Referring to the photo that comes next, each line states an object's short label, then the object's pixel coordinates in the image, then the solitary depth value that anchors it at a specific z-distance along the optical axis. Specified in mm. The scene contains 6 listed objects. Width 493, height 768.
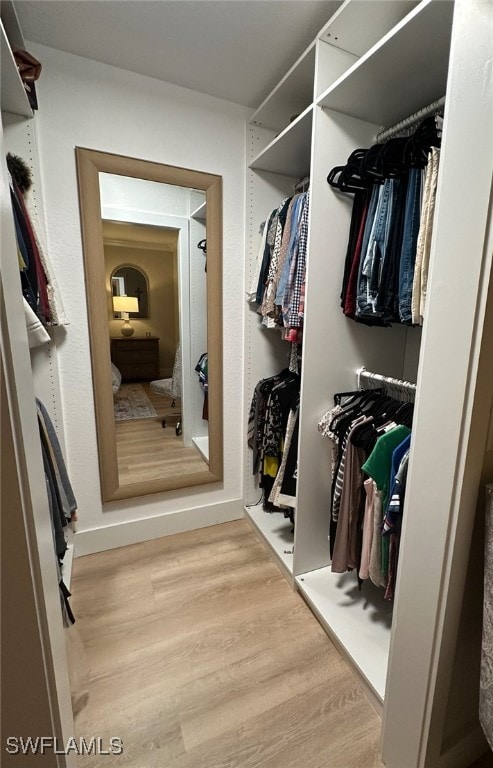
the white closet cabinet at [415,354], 708
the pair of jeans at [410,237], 1097
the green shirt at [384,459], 1167
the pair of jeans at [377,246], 1175
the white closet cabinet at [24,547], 592
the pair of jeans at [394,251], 1147
